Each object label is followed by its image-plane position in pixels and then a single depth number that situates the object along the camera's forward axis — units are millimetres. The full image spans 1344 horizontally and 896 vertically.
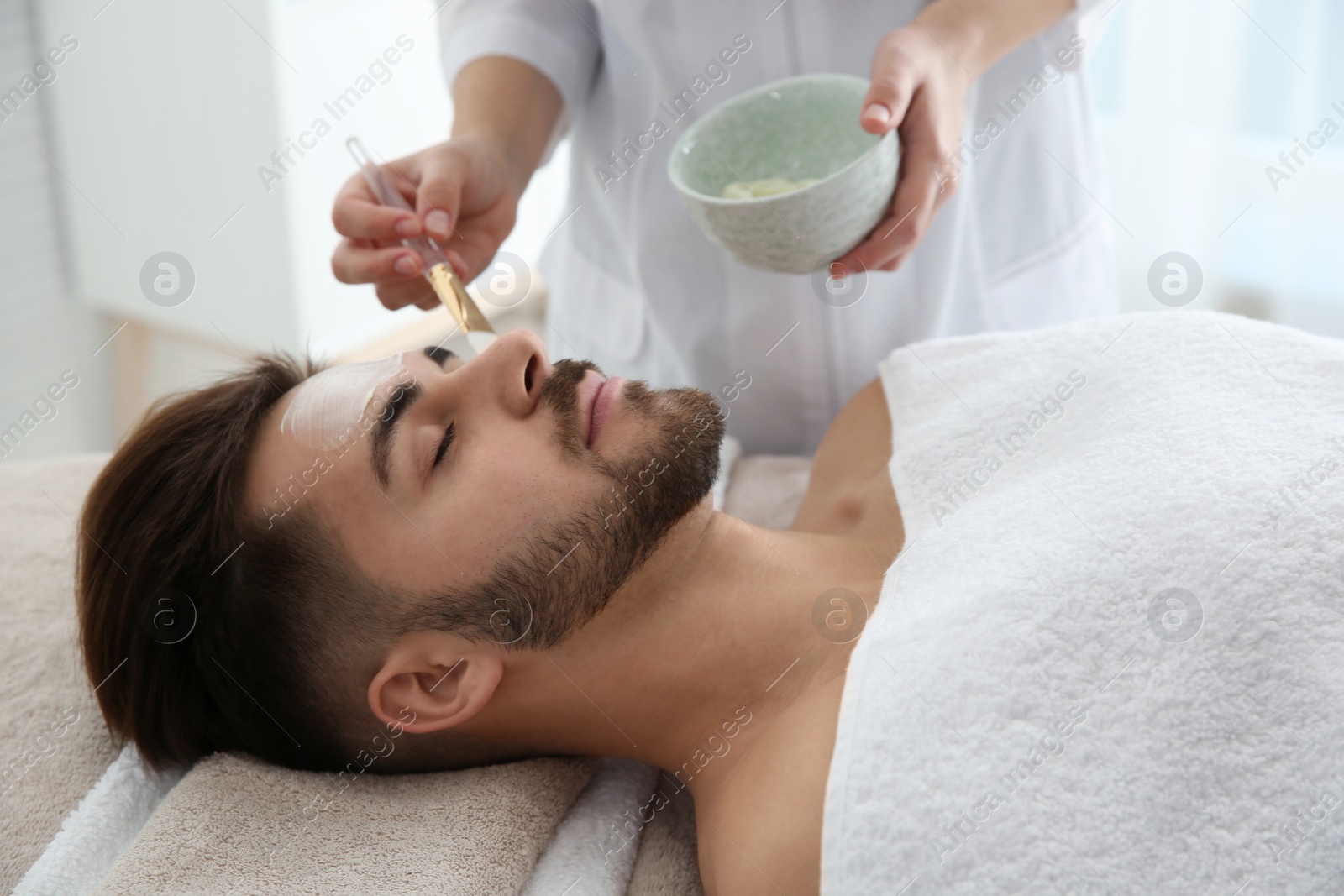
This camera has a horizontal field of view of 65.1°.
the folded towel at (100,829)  852
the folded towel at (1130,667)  729
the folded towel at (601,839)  870
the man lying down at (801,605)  750
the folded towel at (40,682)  912
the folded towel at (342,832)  827
